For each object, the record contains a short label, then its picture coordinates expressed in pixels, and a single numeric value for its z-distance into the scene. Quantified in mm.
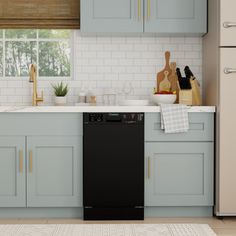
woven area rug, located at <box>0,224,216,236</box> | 3832
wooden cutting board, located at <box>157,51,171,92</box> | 4898
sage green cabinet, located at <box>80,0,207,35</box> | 4586
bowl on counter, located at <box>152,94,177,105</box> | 4566
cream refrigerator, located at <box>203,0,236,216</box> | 4168
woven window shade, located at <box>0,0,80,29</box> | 4832
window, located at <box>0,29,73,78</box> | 5004
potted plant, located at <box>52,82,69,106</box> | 4773
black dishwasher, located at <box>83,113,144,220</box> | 4238
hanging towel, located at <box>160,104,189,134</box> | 4234
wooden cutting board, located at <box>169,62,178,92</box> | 4883
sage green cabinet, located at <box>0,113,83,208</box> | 4270
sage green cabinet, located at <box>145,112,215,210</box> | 4297
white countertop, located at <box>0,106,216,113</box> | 4238
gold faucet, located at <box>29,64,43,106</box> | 4688
